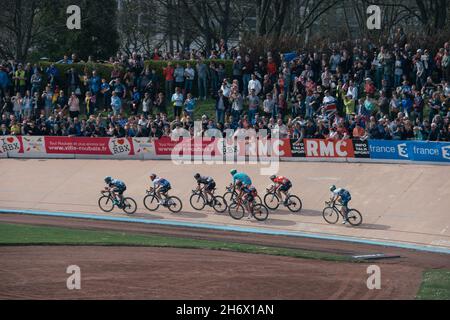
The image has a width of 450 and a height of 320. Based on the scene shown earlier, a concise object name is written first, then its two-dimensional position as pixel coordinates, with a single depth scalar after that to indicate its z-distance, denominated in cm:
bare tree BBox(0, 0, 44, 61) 5484
